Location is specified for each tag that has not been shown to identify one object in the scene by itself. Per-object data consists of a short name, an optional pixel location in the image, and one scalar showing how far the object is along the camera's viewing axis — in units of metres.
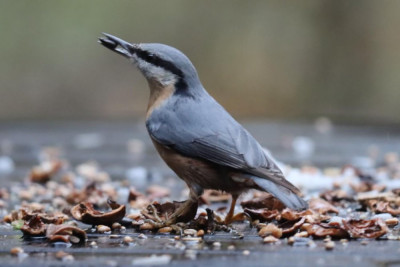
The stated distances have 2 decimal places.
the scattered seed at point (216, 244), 5.10
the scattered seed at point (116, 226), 5.97
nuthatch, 5.96
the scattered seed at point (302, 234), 5.39
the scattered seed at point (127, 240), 5.31
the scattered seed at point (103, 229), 5.84
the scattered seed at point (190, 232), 5.64
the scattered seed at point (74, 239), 5.27
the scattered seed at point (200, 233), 5.59
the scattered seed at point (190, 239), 5.37
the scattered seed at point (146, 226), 5.93
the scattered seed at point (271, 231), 5.38
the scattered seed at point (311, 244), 5.03
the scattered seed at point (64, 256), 4.60
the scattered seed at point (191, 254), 4.63
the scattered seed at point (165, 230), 5.80
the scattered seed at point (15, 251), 4.81
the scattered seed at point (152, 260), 4.41
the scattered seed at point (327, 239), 5.21
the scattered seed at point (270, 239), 5.19
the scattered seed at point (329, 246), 4.91
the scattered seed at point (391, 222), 5.88
